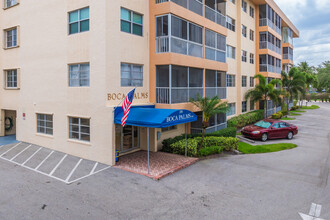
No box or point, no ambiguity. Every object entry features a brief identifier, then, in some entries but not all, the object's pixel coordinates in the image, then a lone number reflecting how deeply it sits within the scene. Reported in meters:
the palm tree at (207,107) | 15.05
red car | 19.62
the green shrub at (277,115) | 31.12
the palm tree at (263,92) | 27.67
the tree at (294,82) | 35.94
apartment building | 12.58
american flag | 10.71
